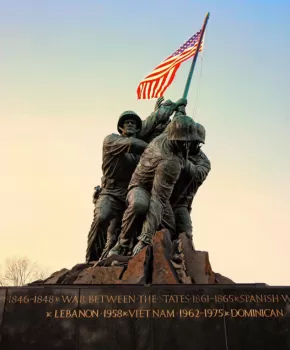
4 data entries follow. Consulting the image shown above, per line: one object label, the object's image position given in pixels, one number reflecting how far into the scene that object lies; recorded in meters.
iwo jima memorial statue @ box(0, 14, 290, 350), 7.49
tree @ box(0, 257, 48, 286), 33.78
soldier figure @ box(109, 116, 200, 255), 10.17
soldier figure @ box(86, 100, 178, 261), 11.15
